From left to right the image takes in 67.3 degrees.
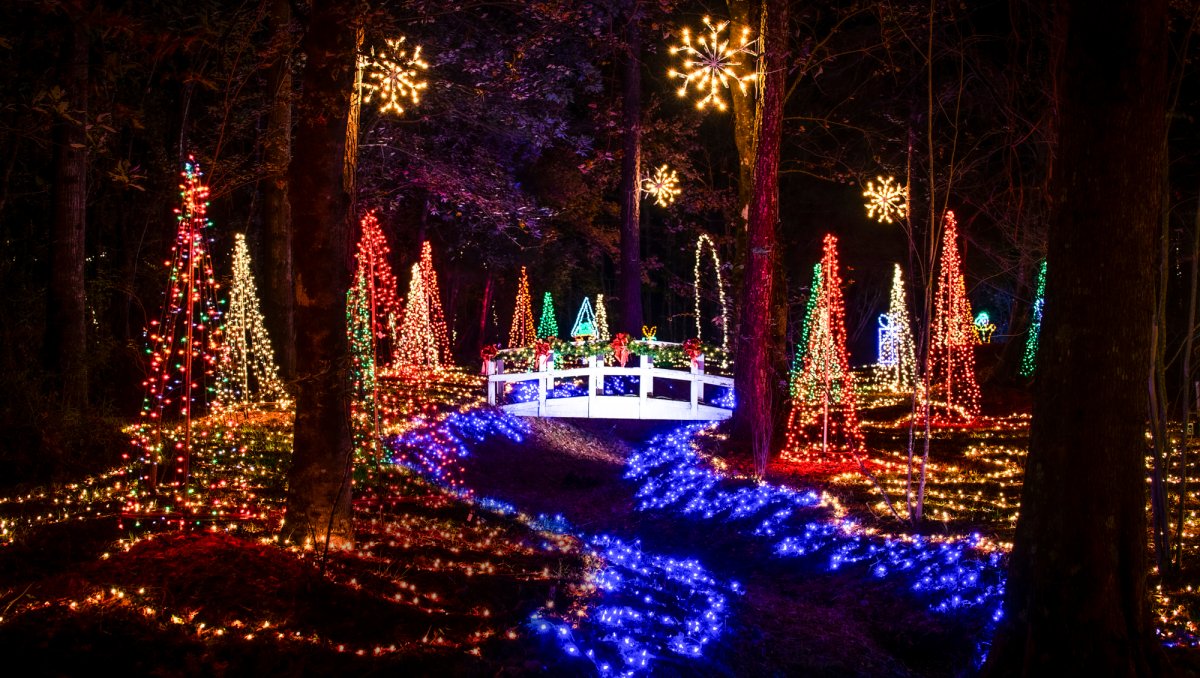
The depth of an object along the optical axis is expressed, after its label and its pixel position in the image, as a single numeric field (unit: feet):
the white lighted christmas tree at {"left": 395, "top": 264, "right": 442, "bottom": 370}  59.89
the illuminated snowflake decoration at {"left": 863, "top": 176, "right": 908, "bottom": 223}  47.81
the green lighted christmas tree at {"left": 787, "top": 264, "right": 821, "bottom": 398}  53.13
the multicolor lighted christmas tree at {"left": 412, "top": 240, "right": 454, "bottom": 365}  68.85
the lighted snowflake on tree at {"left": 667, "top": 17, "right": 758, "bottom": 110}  38.22
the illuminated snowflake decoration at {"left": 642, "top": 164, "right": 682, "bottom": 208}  69.41
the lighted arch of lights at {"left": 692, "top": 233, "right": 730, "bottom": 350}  81.27
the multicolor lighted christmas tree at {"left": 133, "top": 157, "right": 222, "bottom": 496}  25.66
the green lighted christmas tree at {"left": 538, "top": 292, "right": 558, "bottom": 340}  107.65
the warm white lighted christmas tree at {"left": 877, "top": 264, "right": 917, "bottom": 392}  71.10
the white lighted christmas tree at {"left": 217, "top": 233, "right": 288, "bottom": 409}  51.72
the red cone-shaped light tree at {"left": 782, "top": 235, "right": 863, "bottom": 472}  40.37
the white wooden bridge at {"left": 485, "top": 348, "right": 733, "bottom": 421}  60.29
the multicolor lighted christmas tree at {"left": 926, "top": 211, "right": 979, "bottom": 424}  50.06
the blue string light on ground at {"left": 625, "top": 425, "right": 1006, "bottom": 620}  21.93
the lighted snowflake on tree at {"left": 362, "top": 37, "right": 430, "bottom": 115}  24.18
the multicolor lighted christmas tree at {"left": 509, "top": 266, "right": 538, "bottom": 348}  89.31
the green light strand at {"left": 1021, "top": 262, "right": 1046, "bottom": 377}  63.94
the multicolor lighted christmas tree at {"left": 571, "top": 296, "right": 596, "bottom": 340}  89.66
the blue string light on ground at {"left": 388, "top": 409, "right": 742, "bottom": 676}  16.93
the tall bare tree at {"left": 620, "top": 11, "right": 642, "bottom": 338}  73.61
